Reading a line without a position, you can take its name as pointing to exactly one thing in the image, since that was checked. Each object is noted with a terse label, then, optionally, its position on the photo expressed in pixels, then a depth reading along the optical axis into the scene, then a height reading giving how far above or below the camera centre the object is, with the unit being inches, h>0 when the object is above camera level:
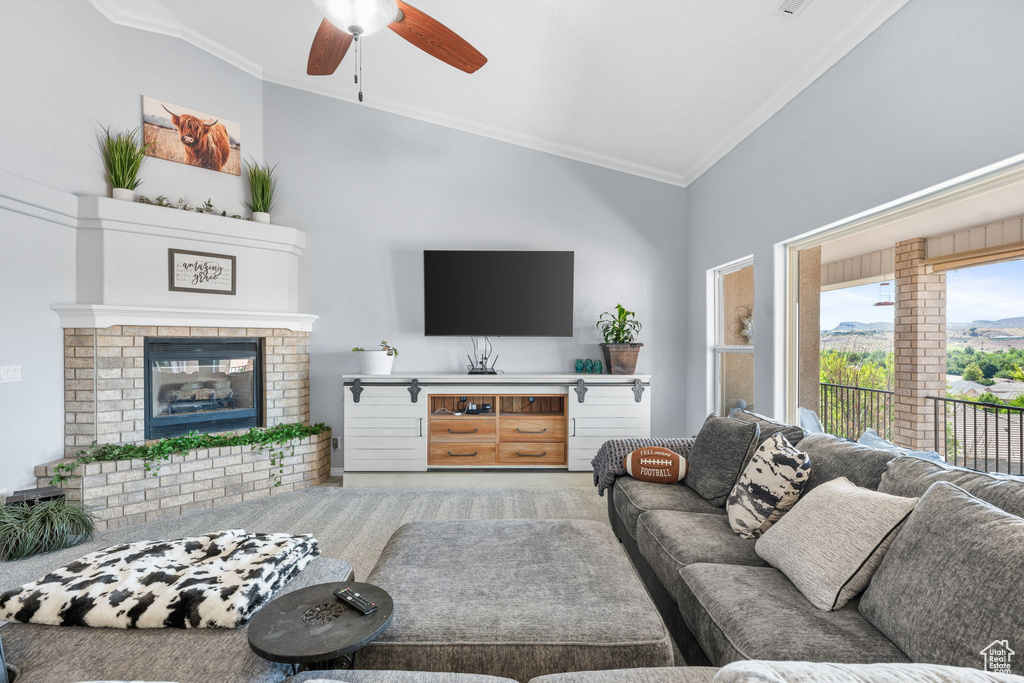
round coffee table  48.2 -29.8
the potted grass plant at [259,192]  171.2 +52.1
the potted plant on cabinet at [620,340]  176.2 +1.2
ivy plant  131.3 -30.6
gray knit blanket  116.3 -25.9
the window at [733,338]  150.3 +1.7
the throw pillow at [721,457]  96.2 -22.8
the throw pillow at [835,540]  56.2 -24.0
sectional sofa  43.2 -29.8
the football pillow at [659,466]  109.0 -26.9
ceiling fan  76.3 +53.6
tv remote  55.1 -29.2
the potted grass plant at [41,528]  108.0 -41.6
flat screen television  176.2 +18.8
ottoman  53.2 -31.4
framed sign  150.7 +22.0
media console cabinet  166.2 -27.1
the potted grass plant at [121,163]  142.9 +51.6
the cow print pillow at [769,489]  77.6 -23.0
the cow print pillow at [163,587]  56.4 -29.7
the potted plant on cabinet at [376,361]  171.0 -6.2
